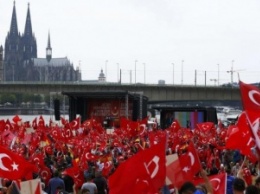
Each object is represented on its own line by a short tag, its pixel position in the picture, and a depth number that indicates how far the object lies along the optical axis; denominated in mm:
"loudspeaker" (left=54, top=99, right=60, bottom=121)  55131
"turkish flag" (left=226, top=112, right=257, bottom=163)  15773
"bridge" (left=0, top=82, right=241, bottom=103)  92375
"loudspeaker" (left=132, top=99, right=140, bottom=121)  56319
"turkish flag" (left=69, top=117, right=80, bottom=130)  36594
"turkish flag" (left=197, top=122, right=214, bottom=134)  34000
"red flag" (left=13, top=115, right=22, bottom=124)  39612
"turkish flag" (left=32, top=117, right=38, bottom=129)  39156
